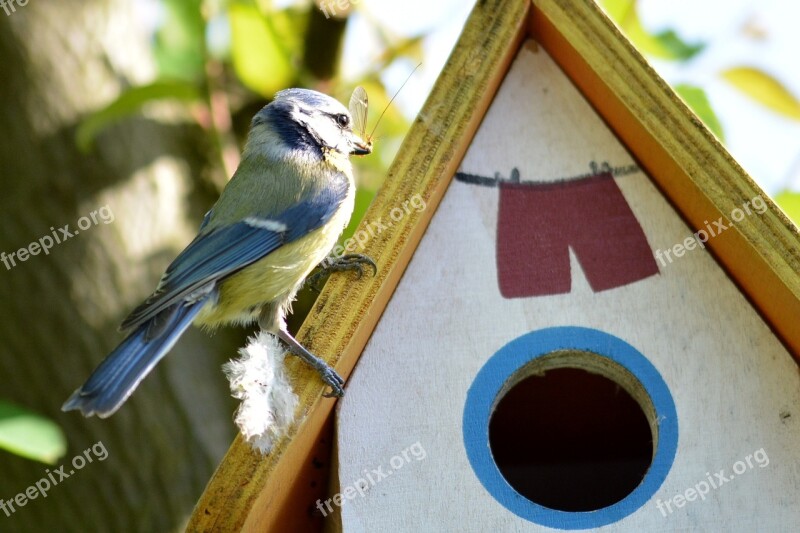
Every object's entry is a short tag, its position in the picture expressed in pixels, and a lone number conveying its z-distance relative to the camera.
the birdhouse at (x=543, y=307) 3.14
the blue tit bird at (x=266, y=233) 3.54
